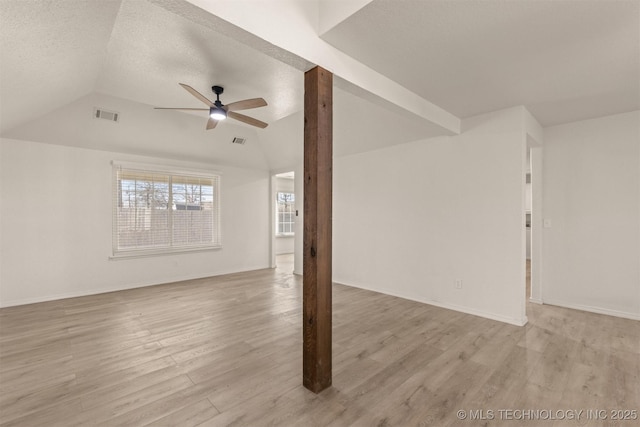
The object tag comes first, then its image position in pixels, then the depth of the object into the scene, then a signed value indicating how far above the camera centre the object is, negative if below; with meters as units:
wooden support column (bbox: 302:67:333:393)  2.13 -0.13
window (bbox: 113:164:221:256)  5.14 +0.04
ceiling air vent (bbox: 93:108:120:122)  4.15 +1.47
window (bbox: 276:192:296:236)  9.88 -0.05
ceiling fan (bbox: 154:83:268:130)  3.19 +1.25
